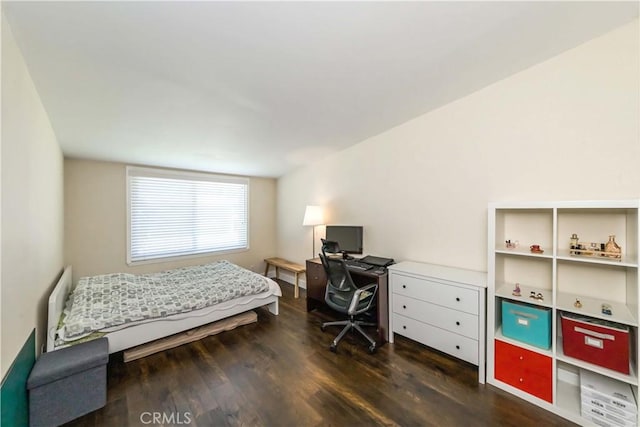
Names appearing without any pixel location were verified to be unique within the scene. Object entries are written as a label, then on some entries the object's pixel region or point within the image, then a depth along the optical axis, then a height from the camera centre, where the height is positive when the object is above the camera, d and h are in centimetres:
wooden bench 392 -97
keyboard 274 -64
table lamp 372 -6
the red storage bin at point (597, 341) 146 -85
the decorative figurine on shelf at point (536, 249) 180 -29
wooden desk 251 -96
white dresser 198 -90
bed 200 -93
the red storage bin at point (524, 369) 168 -118
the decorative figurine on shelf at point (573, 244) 173 -24
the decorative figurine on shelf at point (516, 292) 186 -64
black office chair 238 -89
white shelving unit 153 -52
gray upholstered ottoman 148 -115
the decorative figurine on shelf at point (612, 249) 157 -25
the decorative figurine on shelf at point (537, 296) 178 -65
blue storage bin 172 -85
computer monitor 325 -35
